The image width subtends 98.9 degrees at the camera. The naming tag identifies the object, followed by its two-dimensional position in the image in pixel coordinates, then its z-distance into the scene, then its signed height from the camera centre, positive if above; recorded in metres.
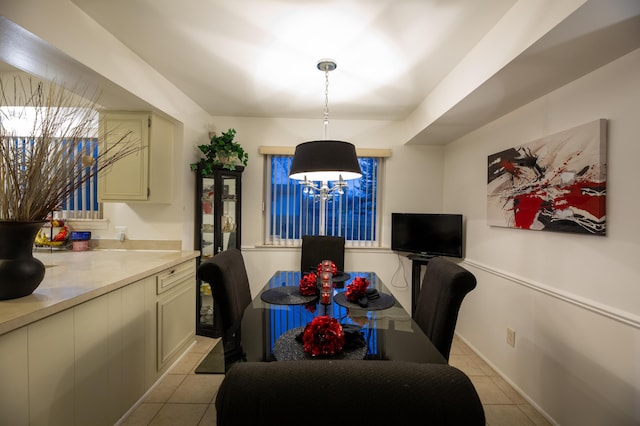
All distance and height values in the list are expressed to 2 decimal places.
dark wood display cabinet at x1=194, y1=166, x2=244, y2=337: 3.00 -0.18
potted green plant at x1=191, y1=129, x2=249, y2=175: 2.96 +0.62
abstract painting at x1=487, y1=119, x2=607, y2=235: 1.55 +0.21
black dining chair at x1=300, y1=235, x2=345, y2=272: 2.93 -0.44
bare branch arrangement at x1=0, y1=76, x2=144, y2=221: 1.23 +0.20
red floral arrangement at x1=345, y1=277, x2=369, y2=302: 1.75 -0.50
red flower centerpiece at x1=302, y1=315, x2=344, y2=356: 1.07 -0.51
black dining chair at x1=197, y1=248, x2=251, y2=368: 1.22 -0.51
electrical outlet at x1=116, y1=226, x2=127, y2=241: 2.70 -0.24
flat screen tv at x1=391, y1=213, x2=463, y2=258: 2.95 -0.25
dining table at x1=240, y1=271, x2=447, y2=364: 1.13 -0.59
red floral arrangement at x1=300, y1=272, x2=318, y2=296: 1.85 -0.52
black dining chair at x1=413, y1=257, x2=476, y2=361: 1.39 -0.48
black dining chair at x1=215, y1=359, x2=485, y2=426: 0.49 -0.34
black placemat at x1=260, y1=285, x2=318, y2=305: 1.75 -0.58
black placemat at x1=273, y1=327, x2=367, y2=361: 1.07 -0.58
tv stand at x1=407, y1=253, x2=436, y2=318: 3.09 -0.70
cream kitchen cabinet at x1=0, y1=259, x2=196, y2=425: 1.14 -0.80
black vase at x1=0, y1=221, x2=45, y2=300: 1.24 -0.25
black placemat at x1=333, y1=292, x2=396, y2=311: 1.67 -0.59
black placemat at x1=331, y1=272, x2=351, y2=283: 2.35 -0.59
